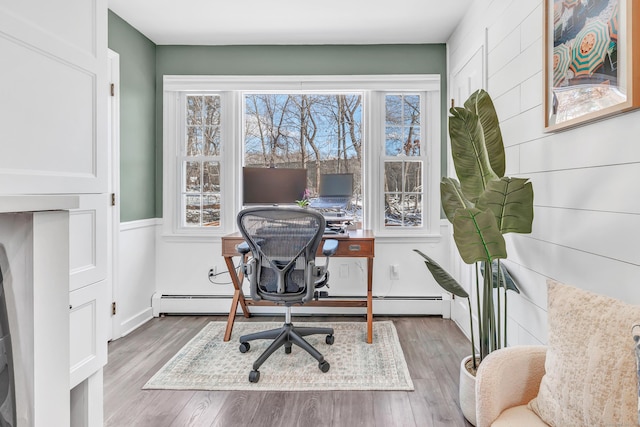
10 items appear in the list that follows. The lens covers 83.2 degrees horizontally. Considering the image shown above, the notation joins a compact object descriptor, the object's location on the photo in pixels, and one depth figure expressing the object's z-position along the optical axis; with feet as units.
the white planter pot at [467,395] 5.78
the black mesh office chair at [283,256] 7.36
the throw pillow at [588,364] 2.98
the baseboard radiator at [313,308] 10.98
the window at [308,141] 11.10
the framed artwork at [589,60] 3.76
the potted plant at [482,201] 4.84
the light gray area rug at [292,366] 7.05
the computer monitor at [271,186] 10.07
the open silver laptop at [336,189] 10.43
